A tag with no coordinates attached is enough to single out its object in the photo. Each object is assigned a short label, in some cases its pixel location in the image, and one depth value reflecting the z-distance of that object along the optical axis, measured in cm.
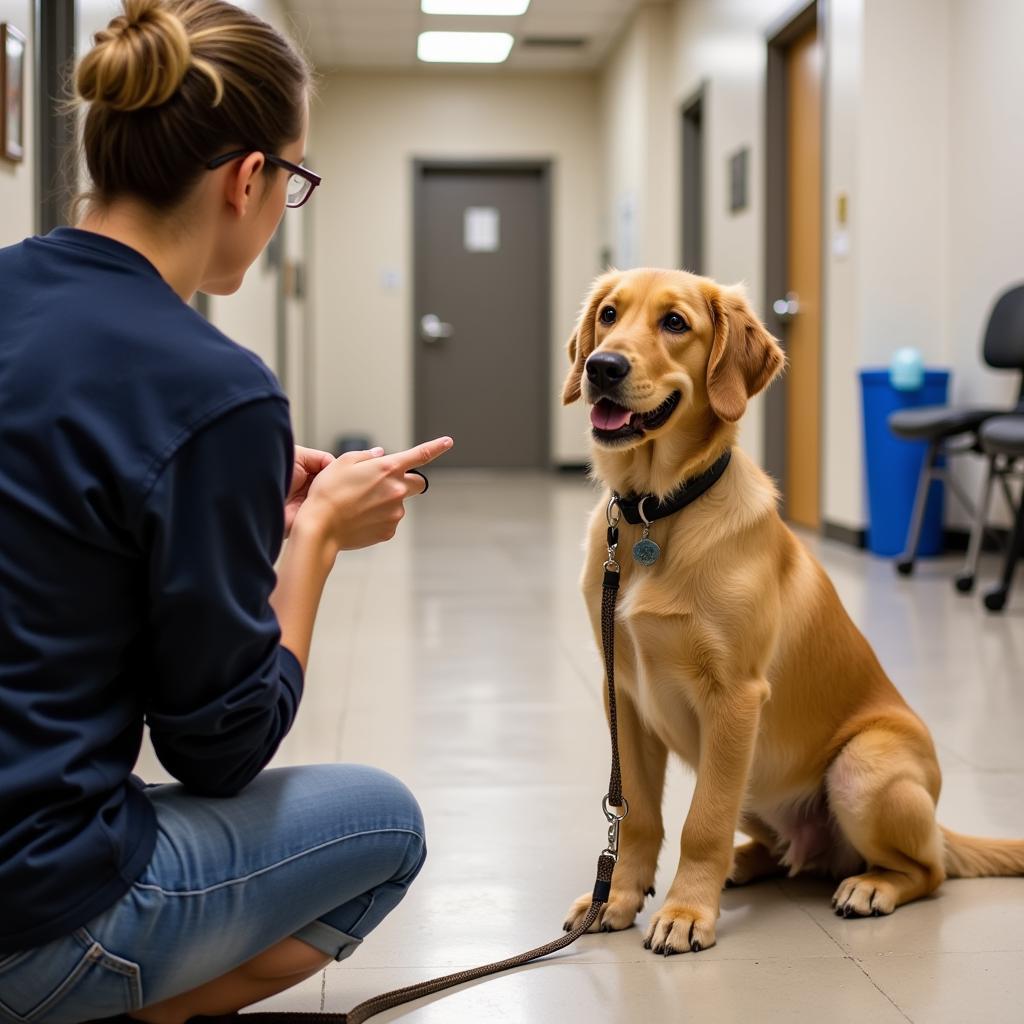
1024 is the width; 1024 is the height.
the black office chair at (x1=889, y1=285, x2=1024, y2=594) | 511
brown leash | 149
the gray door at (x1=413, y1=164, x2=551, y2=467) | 1193
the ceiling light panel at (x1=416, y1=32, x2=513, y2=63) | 1031
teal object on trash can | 578
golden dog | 177
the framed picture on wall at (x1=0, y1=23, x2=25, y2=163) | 362
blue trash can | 589
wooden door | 706
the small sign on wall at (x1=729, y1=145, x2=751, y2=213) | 806
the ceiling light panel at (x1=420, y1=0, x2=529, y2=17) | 941
